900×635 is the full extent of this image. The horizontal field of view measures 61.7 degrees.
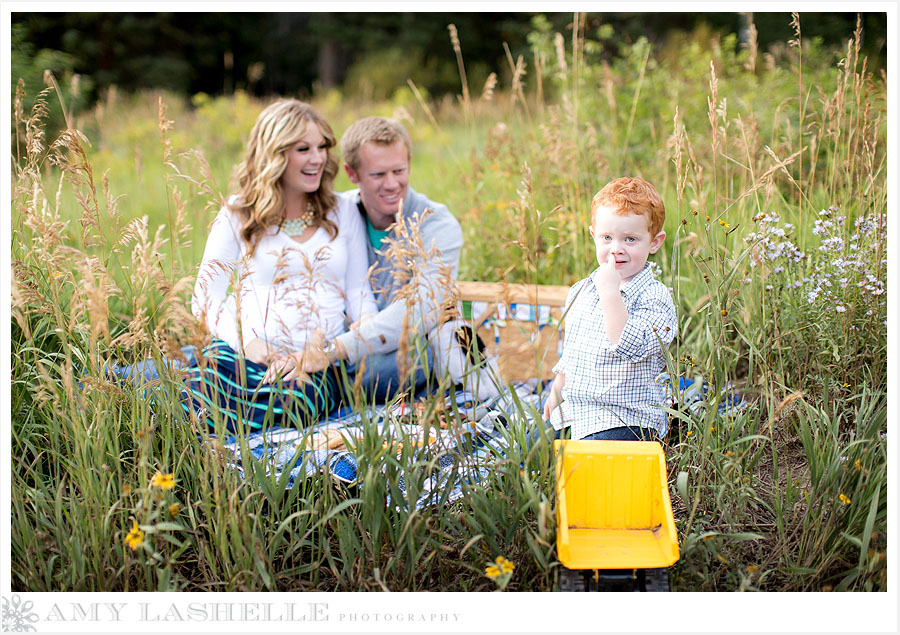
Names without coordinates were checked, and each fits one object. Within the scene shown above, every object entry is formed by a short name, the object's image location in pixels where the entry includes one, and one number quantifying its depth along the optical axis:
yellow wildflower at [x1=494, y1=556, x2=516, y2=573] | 1.71
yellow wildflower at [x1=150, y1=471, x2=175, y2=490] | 1.69
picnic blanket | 1.83
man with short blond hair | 2.84
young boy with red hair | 2.05
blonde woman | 2.79
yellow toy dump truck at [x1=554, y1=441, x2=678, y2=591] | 1.74
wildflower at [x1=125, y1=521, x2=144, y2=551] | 1.71
